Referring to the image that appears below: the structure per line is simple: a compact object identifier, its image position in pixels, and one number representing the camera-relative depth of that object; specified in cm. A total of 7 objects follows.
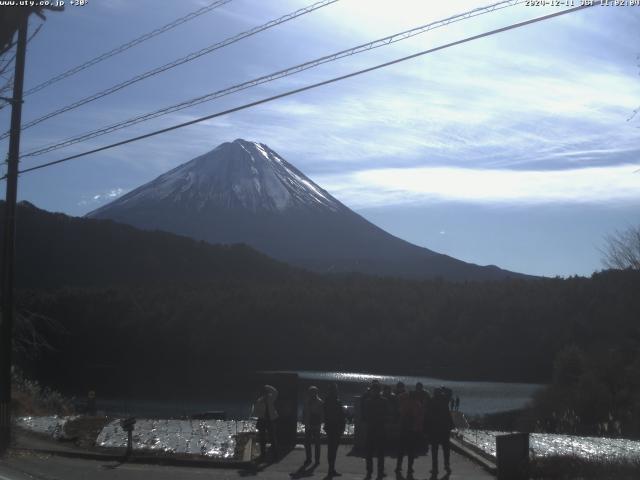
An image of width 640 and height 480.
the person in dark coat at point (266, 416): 1410
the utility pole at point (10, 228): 1608
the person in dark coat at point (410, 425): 1288
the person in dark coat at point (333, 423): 1302
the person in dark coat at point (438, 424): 1281
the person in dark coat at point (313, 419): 1380
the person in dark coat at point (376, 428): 1266
